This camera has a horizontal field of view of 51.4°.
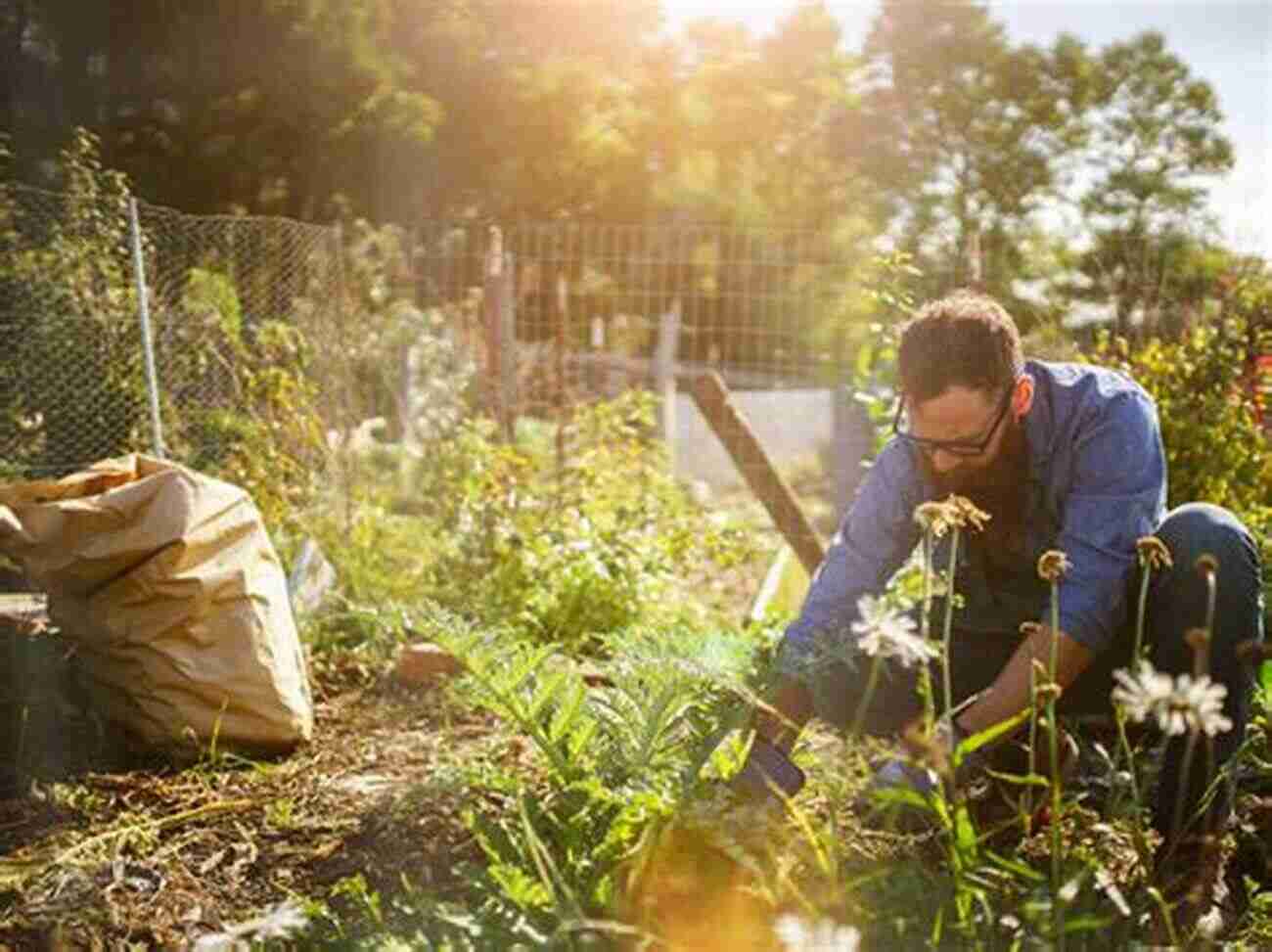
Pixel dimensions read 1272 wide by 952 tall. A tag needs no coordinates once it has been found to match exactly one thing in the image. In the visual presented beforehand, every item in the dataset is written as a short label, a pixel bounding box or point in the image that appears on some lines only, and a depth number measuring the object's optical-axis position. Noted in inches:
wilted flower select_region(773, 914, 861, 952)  60.4
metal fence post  177.6
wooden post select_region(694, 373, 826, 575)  199.2
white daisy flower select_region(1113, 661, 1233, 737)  56.8
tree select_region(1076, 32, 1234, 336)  228.2
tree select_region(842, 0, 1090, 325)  1096.8
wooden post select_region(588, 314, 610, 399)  342.0
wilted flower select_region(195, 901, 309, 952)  64.8
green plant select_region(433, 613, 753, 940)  87.0
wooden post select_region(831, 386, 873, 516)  305.7
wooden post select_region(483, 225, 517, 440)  279.3
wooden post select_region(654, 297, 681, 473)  466.6
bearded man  94.8
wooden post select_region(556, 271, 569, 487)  225.0
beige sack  125.1
